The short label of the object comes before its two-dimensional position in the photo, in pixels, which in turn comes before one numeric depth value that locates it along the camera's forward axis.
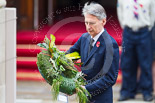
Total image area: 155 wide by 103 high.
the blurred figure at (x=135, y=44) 12.00
